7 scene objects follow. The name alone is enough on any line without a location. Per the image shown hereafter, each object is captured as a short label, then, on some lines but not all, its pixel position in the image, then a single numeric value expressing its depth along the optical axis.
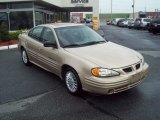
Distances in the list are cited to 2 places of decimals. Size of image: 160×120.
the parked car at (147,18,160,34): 16.17
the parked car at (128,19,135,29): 25.57
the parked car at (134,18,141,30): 23.54
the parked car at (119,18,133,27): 30.29
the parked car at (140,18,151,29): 22.63
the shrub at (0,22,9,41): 10.16
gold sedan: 3.42
